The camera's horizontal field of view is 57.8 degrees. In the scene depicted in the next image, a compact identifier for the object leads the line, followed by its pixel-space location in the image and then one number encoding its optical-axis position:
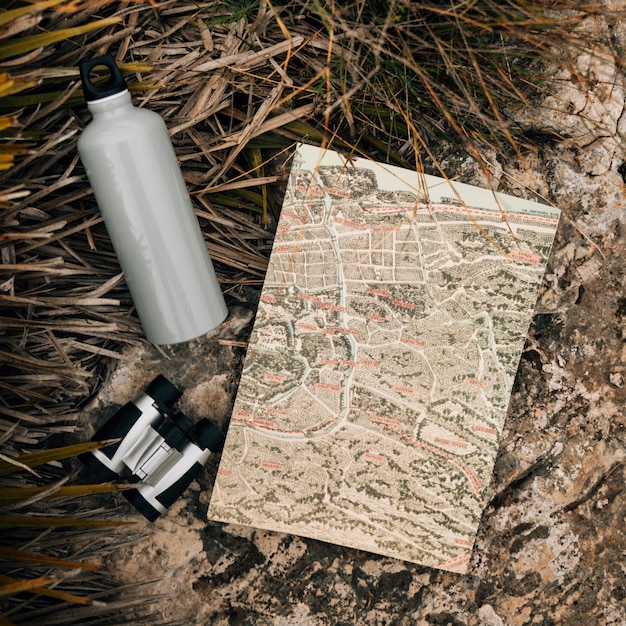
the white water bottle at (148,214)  0.89
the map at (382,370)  1.08
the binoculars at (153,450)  1.04
